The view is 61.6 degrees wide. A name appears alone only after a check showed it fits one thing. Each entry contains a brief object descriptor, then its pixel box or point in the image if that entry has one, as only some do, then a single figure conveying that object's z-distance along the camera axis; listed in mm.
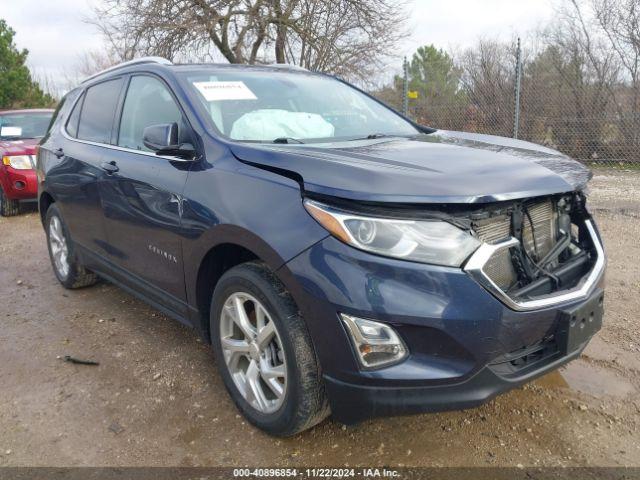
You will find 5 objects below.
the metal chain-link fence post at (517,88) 10000
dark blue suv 1979
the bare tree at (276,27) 13672
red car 7828
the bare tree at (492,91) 11023
